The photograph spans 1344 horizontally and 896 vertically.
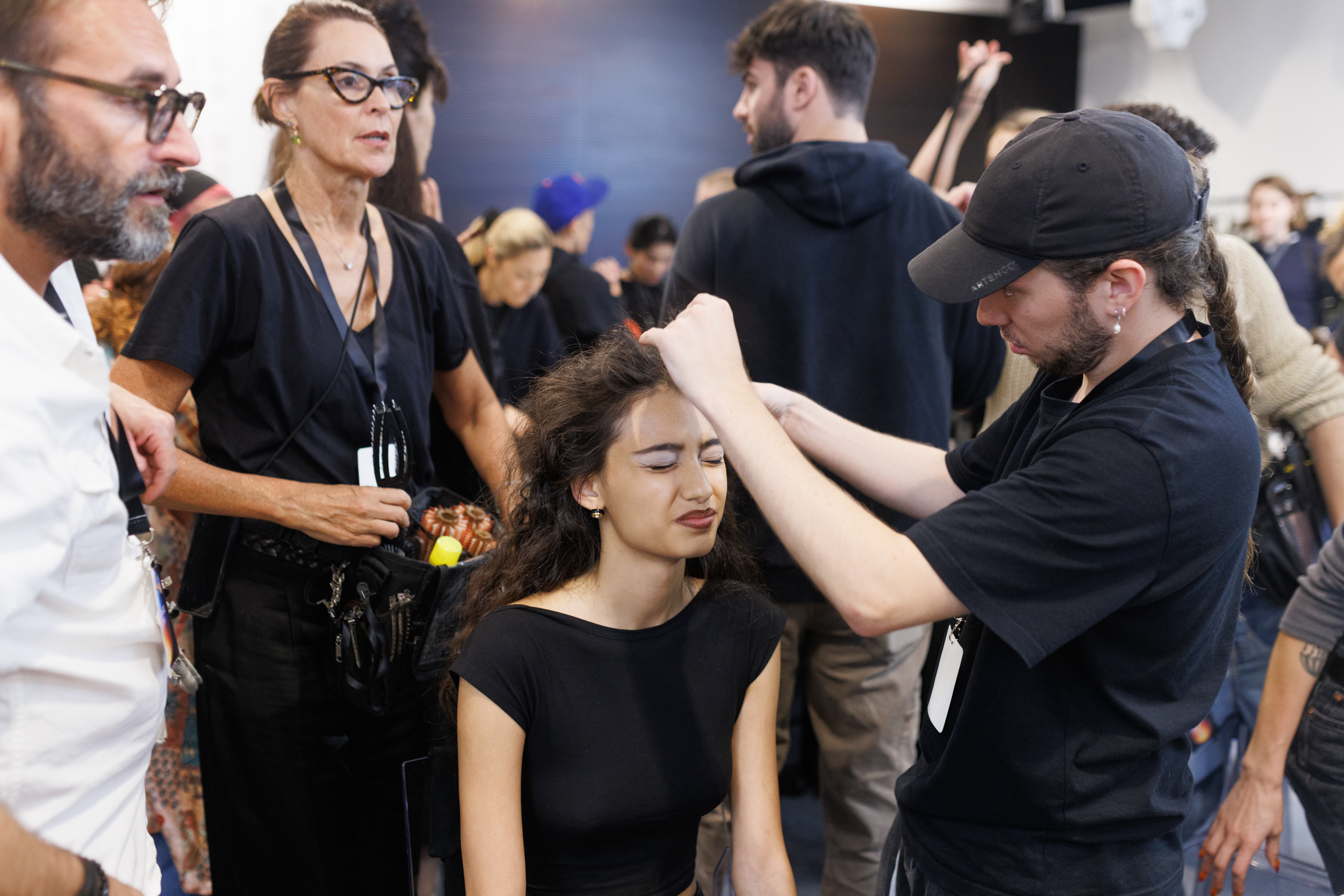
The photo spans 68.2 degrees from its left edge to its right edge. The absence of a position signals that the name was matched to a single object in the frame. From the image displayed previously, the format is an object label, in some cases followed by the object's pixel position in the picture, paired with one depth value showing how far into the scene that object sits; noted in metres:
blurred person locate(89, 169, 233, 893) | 2.58
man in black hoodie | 2.31
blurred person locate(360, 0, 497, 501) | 2.37
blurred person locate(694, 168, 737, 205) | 4.46
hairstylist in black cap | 1.14
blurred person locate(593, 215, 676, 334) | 5.70
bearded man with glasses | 0.89
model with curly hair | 1.54
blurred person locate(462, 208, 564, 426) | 4.00
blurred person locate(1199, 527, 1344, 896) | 1.65
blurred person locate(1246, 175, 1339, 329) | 5.34
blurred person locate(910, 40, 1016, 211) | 3.78
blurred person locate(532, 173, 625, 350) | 4.12
